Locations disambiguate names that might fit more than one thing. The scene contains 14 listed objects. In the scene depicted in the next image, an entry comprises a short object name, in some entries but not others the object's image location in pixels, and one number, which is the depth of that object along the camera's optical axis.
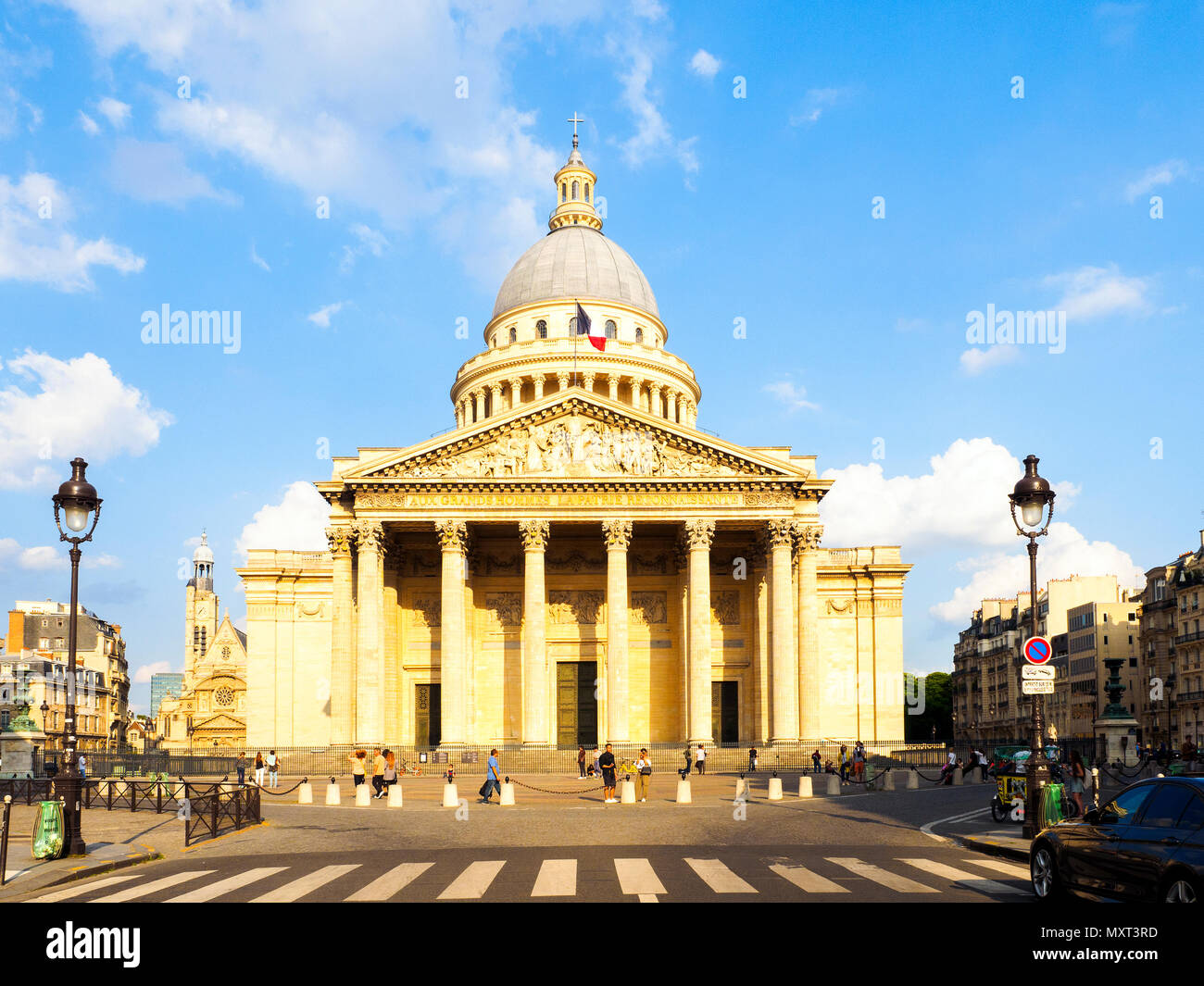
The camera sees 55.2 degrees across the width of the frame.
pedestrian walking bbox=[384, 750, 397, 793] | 37.50
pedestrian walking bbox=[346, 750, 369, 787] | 37.61
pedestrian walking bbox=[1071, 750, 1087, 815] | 33.88
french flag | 73.88
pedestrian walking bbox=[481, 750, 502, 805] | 36.03
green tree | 136.50
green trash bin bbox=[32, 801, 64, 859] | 19.61
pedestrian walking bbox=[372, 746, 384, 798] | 38.09
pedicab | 25.13
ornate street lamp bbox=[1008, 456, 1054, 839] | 22.30
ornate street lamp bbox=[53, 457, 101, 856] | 20.77
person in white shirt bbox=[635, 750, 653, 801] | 35.94
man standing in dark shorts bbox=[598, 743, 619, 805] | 35.25
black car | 11.38
